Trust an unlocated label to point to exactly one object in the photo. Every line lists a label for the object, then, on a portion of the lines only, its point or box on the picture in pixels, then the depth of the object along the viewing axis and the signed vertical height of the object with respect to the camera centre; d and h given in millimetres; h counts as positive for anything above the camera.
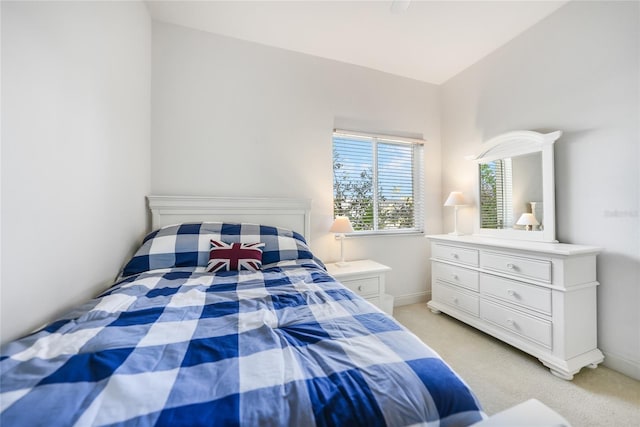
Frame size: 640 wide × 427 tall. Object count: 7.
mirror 1935 +216
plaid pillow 1579 -202
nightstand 2098 -593
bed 468 -372
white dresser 1564 -629
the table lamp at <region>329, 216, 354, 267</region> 2213 -114
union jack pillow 1573 -281
